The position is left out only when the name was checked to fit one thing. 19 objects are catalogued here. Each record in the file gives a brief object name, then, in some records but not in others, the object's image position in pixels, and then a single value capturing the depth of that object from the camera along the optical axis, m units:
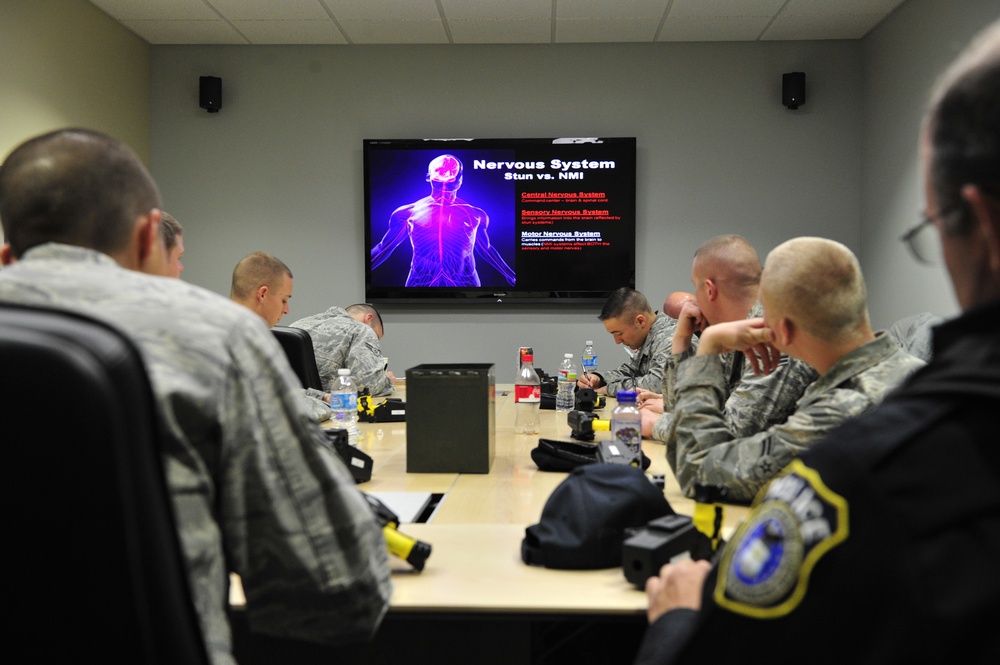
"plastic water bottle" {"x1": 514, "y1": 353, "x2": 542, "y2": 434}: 3.71
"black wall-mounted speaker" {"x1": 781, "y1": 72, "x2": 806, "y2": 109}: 5.46
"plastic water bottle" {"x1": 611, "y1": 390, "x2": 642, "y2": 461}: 2.25
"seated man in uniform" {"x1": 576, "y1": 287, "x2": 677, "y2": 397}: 4.48
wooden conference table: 1.32
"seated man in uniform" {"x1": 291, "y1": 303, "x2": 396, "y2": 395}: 3.89
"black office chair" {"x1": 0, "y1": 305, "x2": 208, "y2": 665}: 0.77
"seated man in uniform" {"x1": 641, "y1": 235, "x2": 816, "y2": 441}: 2.58
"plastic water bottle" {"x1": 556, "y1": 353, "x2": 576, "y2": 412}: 3.74
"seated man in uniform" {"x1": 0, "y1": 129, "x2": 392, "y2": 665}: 0.94
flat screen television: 5.58
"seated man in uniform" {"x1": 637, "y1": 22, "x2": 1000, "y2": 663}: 0.59
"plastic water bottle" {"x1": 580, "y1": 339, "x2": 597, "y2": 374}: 4.95
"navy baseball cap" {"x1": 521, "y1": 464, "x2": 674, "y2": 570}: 1.48
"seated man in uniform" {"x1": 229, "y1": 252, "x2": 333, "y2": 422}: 3.97
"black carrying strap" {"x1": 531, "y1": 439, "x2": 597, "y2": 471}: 2.31
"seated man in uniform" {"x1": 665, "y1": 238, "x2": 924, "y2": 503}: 1.76
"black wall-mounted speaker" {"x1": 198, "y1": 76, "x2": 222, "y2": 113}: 5.64
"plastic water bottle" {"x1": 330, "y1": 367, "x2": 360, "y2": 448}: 2.80
